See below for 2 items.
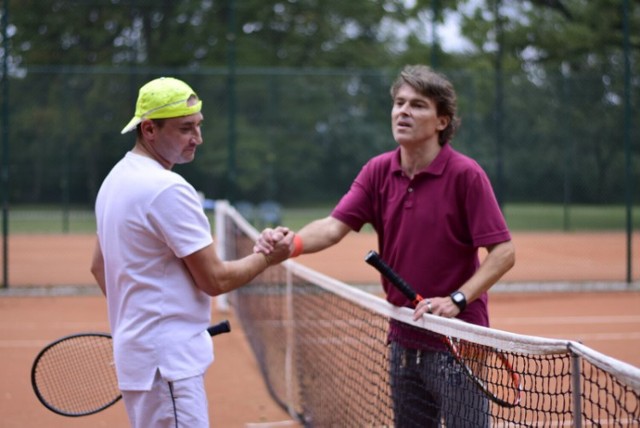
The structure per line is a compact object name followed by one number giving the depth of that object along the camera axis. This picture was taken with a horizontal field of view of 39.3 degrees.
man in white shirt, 2.89
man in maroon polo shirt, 3.34
